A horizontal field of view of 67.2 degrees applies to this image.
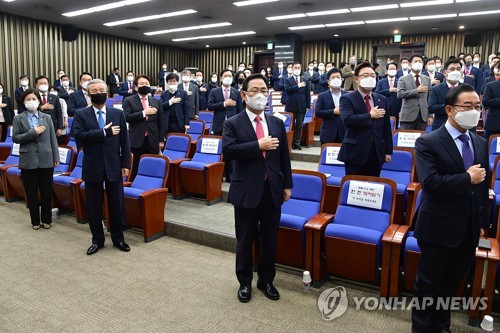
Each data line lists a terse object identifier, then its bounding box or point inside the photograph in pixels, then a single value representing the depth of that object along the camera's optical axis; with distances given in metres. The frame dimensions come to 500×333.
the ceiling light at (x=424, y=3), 8.67
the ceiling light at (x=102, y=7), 9.01
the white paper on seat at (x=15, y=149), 5.20
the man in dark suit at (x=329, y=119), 4.10
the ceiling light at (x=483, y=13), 9.62
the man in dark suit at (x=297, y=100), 5.99
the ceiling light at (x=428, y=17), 10.10
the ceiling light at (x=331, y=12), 9.80
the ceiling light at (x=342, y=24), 11.28
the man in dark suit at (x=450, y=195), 1.80
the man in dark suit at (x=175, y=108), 5.21
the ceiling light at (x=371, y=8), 9.24
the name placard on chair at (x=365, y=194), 2.70
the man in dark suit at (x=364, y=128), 3.03
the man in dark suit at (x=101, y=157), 3.15
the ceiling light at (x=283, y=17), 10.48
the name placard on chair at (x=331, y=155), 3.73
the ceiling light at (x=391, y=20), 10.60
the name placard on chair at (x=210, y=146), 4.59
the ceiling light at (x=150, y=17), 10.10
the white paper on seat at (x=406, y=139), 4.05
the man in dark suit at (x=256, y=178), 2.32
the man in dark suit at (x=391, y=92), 5.38
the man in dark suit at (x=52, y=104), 5.70
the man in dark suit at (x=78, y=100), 5.89
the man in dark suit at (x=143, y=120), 4.22
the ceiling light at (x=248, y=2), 8.95
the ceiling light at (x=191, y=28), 11.85
